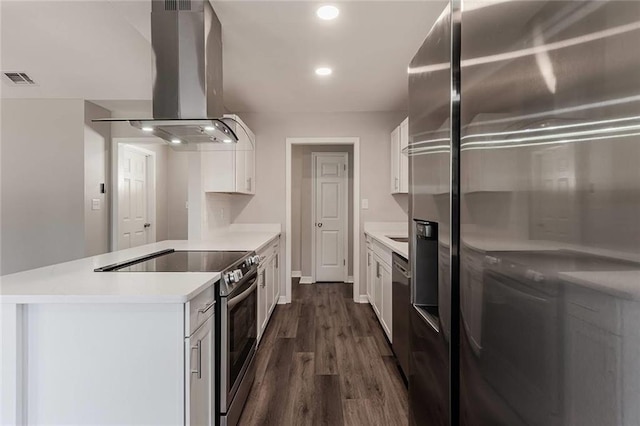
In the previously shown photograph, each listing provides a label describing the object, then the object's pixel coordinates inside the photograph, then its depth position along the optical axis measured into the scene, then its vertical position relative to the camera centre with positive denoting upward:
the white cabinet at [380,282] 2.87 -0.69
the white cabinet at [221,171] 3.44 +0.45
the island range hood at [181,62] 1.92 +0.89
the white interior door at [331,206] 5.56 +0.13
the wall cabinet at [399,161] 3.63 +0.61
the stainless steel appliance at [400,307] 2.17 -0.66
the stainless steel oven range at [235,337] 1.64 -0.69
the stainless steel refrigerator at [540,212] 0.44 +0.00
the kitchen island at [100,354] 1.22 -0.52
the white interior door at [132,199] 4.38 +0.22
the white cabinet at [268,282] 2.91 -0.69
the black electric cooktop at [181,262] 1.75 -0.28
